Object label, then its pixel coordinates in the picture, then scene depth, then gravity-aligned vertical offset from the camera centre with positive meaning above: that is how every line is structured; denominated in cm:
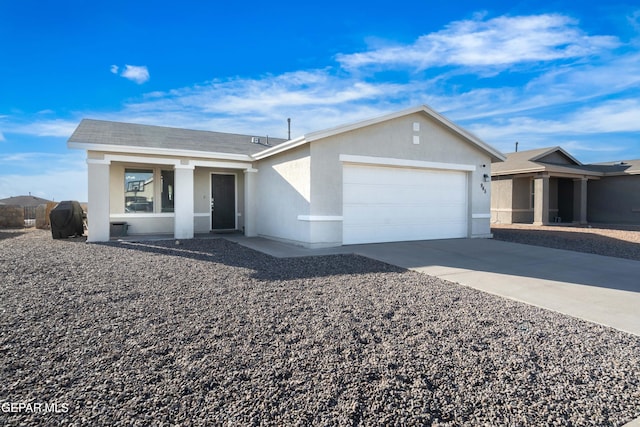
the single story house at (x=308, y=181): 1007 +92
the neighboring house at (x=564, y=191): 1844 +104
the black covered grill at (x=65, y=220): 1211 -42
